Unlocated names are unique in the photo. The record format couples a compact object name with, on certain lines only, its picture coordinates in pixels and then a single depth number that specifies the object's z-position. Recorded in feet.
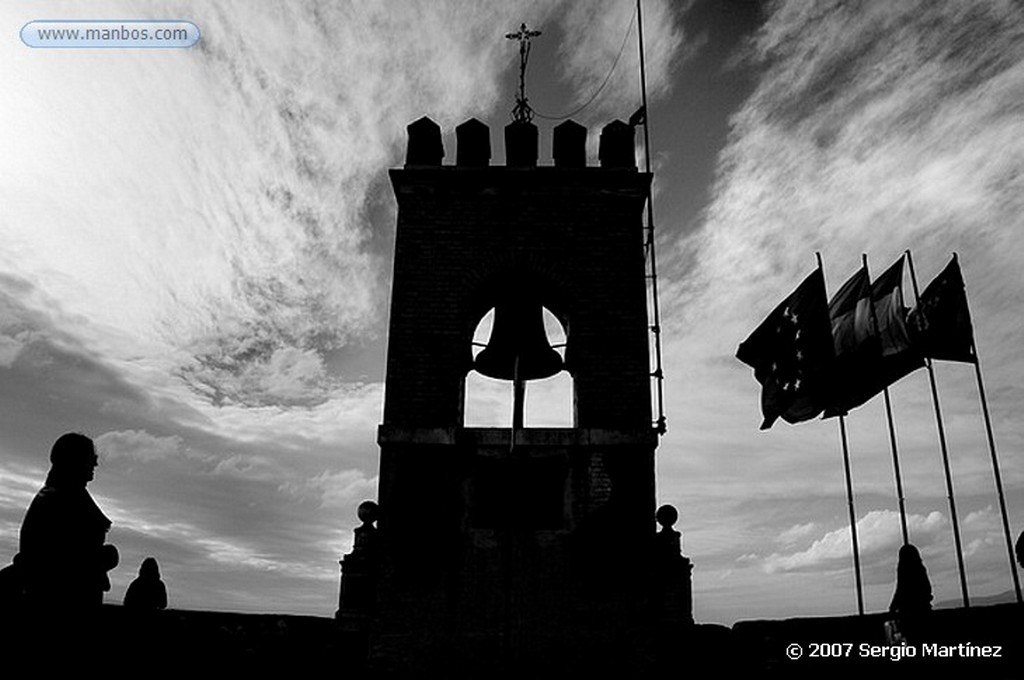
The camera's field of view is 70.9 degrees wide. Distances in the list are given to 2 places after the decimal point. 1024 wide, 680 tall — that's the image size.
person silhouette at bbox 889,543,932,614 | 24.14
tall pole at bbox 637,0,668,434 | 27.62
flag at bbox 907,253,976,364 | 36.96
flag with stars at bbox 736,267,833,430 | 38.19
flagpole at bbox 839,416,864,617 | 33.83
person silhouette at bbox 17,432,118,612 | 14.90
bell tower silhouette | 25.00
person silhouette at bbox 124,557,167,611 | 22.48
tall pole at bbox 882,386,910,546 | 36.65
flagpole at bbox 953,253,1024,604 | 32.29
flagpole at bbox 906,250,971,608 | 35.12
